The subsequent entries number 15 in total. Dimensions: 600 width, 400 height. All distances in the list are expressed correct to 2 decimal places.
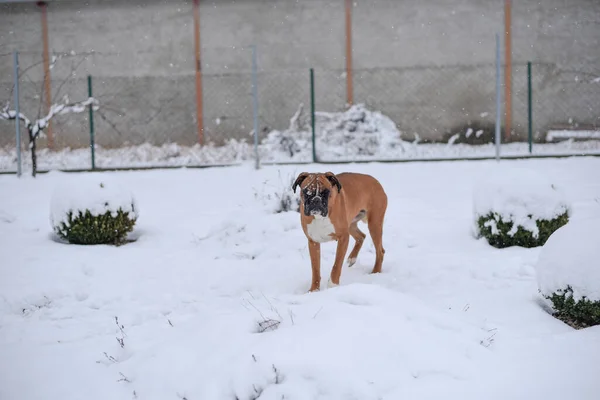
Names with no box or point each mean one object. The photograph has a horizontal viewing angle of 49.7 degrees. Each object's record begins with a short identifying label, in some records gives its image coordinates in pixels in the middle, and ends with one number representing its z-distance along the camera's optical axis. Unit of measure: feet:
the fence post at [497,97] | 36.76
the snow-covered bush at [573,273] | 14.62
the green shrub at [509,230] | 21.58
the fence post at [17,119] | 37.83
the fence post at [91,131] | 39.45
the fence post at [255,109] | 37.68
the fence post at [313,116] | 38.99
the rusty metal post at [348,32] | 46.16
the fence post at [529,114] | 39.42
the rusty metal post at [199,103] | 46.47
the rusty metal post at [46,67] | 46.50
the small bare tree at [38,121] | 36.88
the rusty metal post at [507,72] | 45.16
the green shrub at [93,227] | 24.09
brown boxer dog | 16.47
